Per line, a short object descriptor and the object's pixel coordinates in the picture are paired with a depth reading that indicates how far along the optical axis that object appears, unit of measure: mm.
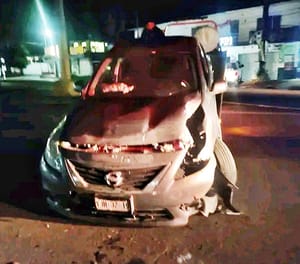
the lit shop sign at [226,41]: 22677
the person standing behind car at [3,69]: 24491
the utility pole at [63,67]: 10733
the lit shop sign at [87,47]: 25326
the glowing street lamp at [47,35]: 23031
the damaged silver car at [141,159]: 2482
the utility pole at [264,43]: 19161
